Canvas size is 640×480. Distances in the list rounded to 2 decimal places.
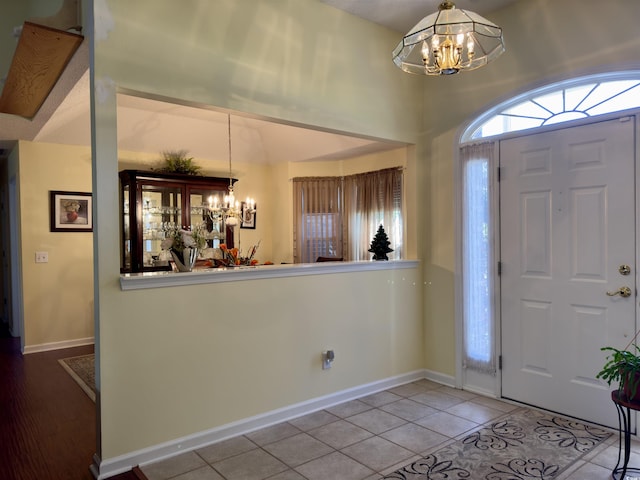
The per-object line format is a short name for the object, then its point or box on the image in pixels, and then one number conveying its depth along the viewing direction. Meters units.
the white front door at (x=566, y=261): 3.01
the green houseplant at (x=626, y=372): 2.28
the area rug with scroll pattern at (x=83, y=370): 4.01
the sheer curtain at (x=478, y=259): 3.74
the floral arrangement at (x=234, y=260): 4.29
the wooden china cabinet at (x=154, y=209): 5.47
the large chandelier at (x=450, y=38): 2.20
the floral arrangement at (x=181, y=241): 2.91
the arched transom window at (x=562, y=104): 3.03
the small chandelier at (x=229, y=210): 5.43
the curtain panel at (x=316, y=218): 6.23
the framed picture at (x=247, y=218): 6.49
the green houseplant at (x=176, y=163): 5.94
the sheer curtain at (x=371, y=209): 5.44
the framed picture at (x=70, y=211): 5.27
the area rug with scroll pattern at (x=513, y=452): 2.51
